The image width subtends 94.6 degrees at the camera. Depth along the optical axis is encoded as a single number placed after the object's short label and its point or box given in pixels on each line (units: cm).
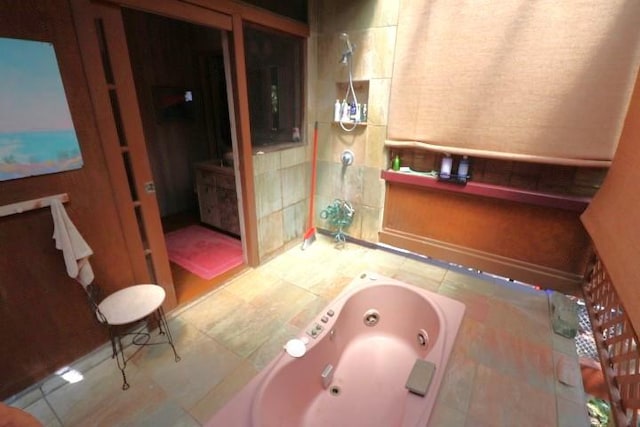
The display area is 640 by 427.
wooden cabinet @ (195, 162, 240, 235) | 317
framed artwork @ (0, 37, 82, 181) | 128
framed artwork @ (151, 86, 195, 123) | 364
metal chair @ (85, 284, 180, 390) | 160
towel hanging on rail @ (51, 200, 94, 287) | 144
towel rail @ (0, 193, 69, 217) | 134
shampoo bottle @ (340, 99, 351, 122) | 287
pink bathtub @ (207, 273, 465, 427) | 152
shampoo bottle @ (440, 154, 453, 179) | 256
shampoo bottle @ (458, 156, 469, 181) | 250
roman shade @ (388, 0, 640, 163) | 182
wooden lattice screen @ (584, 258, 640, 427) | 146
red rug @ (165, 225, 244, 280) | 285
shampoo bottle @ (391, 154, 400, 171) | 283
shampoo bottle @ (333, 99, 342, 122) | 289
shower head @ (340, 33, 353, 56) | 265
